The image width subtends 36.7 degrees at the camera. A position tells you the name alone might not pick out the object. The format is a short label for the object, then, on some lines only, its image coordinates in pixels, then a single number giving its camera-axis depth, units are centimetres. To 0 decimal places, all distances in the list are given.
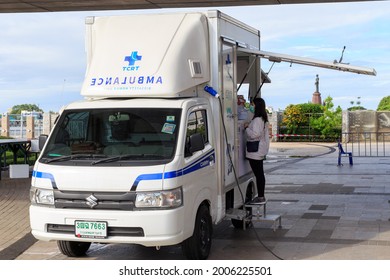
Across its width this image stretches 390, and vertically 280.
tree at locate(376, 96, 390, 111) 7431
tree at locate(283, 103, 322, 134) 4284
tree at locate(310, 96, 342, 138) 4212
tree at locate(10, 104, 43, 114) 6780
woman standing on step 919
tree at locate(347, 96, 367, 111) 7022
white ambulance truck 653
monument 5506
